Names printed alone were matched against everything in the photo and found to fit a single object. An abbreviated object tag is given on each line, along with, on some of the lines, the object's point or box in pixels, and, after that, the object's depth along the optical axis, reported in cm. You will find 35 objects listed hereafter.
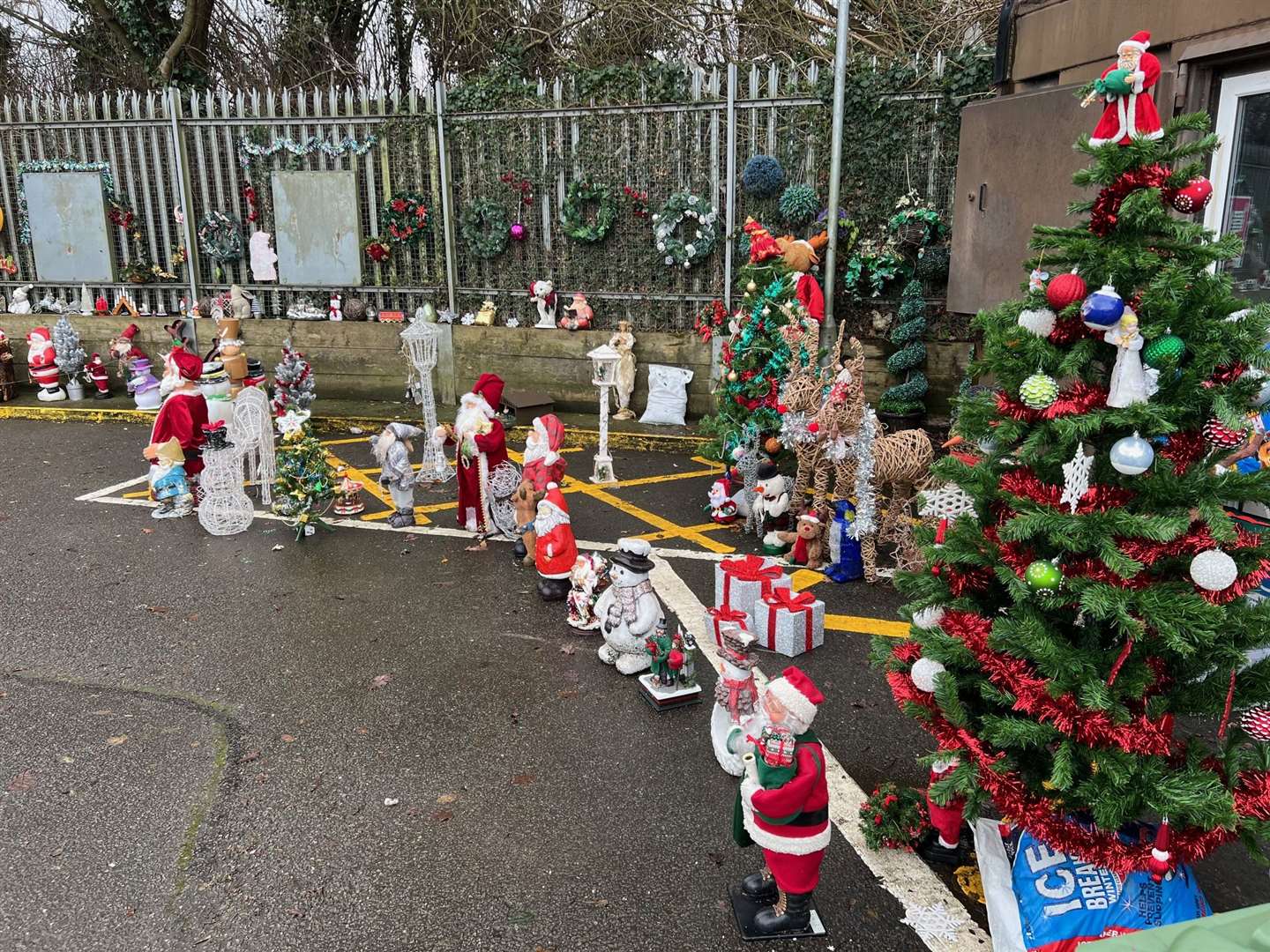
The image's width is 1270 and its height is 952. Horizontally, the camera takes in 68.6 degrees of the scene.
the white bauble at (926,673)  361
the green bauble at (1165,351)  311
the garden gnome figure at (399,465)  795
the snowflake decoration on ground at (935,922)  353
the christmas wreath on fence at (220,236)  1295
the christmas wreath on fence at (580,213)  1162
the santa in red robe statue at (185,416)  831
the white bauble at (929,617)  379
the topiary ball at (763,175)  1064
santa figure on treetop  317
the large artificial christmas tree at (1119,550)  311
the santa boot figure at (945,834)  384
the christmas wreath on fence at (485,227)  1204
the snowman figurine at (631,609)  538
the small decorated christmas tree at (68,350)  1266
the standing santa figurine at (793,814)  342
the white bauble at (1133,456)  308
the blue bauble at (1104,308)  310
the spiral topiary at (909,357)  1014
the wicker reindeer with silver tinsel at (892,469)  676
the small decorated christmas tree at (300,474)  781
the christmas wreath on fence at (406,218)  1228
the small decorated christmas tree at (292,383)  1073
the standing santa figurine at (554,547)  655
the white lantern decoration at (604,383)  911
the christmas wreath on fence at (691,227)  1119
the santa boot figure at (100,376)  1281
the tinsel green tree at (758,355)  779
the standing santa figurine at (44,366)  1274
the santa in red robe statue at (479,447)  752
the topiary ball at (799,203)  1060
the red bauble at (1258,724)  323
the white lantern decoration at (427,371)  906
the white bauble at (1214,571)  304
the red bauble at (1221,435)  311
